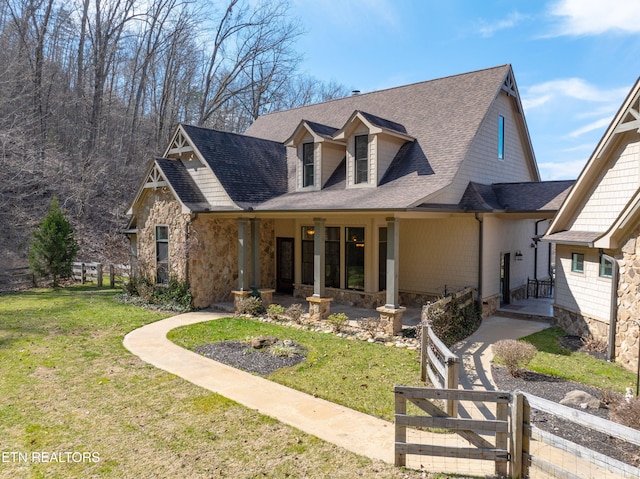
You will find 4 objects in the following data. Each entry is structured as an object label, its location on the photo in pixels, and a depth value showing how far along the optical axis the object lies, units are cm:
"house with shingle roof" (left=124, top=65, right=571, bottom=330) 1252
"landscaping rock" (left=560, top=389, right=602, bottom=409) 646
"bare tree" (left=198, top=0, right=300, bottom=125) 2981
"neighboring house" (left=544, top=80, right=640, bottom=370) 850
